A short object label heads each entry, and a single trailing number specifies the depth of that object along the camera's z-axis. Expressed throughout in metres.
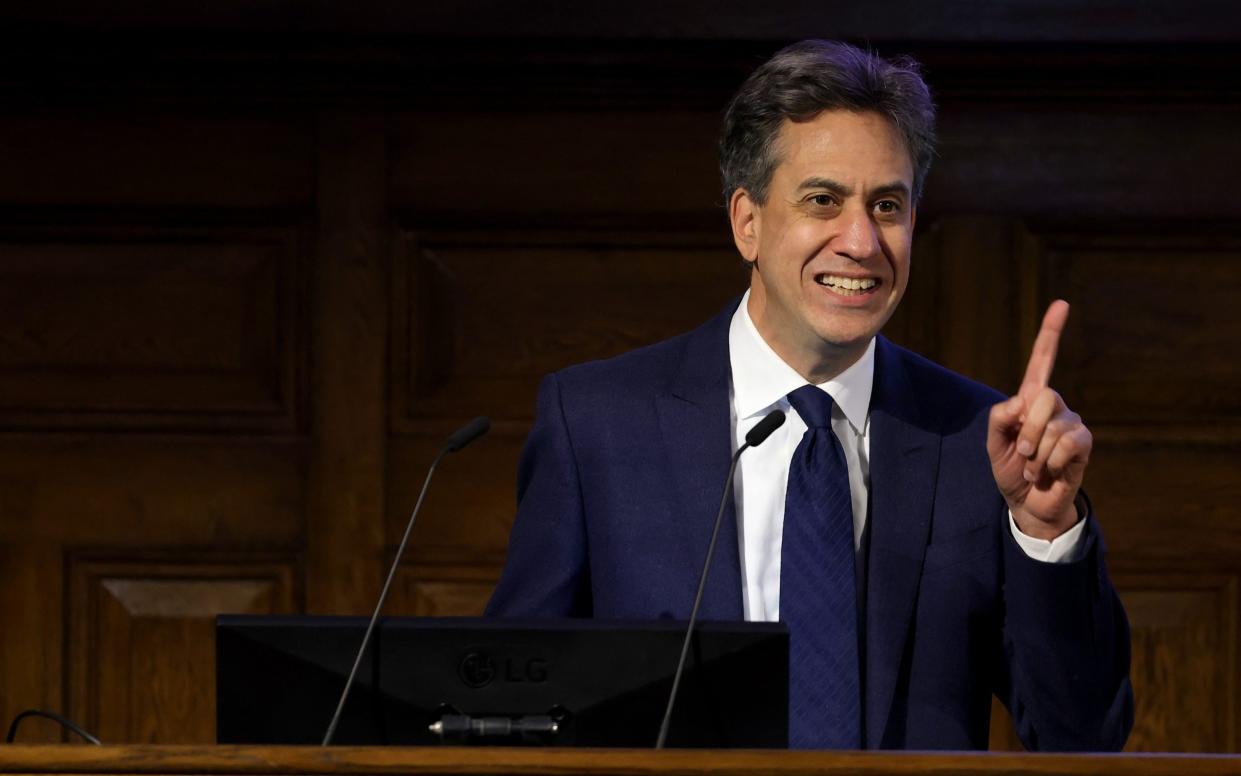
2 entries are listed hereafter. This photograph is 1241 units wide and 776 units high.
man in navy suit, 6.06
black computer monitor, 5.82
